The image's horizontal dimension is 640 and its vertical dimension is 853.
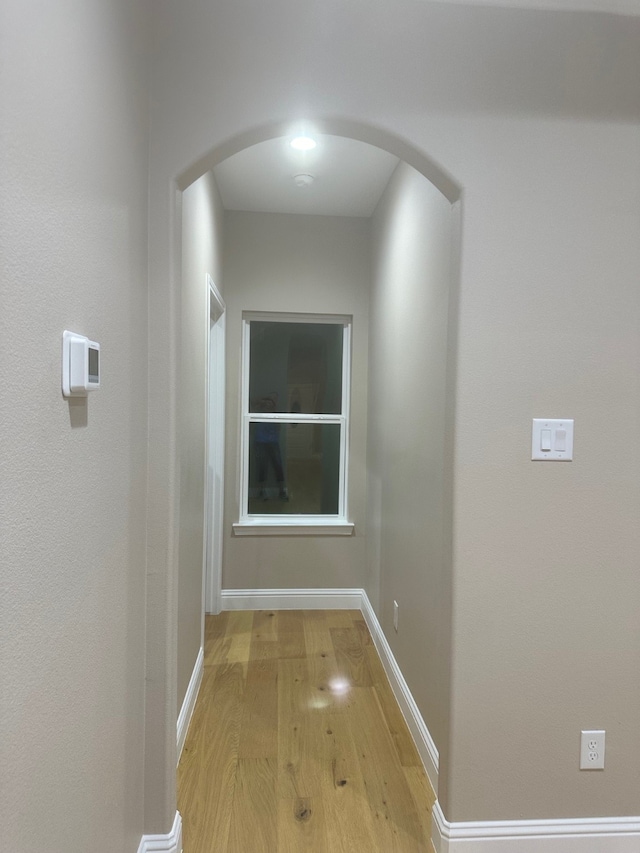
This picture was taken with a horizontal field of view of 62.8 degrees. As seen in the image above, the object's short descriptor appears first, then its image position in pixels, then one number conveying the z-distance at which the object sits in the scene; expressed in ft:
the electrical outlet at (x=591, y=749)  5.12
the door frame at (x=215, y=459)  10.60
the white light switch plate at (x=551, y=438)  5.07
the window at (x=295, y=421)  11.62
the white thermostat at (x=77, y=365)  3.00
